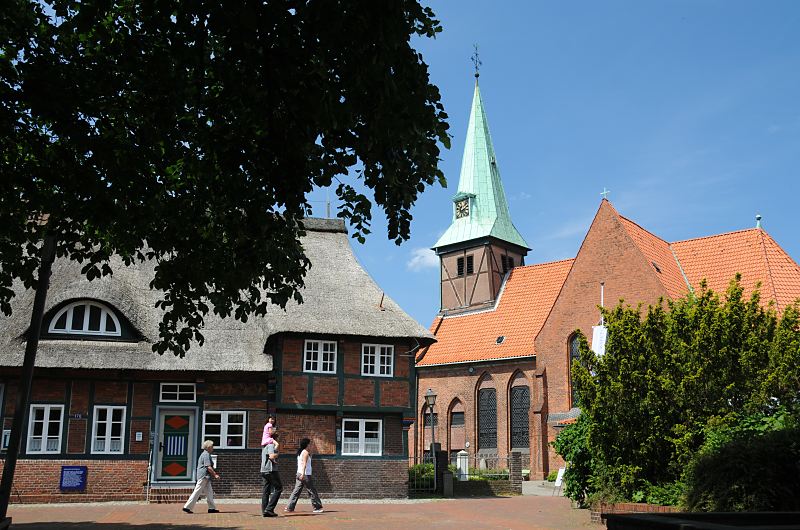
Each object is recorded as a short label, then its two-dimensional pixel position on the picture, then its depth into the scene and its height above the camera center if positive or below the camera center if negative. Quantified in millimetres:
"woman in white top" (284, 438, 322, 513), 18062 -674
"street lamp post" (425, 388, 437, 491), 29580 +1754
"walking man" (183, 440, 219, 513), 17922 -687
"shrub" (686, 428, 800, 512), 12227 -420
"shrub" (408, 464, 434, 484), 26822 -878
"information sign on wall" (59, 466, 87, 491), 21656 -857
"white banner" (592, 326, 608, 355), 32569 +4299
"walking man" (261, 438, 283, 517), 16969 -782
